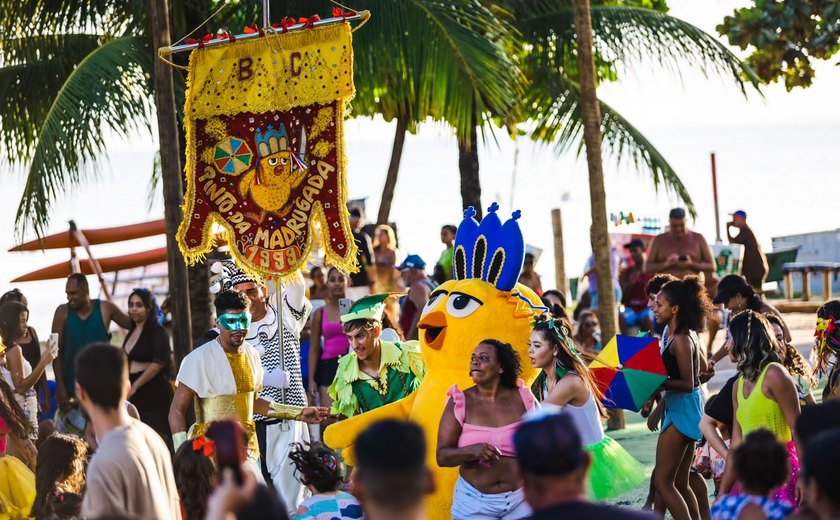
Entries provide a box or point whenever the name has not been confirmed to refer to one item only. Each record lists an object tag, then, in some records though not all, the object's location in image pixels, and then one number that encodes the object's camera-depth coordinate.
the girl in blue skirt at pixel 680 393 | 16.25
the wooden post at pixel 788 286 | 45.33
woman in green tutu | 14.51
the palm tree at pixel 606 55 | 30.01
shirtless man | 27.94
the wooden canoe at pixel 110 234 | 32.21
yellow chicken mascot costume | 15.40
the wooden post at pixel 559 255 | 46.46
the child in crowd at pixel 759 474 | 9.80
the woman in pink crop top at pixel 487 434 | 12.87
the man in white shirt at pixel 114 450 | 9.44
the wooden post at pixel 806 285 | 44.49
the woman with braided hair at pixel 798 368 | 15.14
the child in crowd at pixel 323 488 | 12.60
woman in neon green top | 13.50
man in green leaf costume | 16.77
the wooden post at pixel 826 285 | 43.44
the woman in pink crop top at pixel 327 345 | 22.39
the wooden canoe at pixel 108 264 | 36.92
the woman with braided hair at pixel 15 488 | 14.99
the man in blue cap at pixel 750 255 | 29.70
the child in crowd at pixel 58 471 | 13.10
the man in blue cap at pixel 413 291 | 24.23
